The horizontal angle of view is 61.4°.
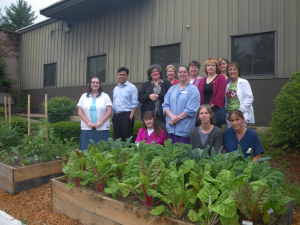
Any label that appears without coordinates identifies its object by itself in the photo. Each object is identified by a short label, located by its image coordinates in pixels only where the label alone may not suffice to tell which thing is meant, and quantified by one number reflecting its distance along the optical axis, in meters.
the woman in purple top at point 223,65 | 4.06
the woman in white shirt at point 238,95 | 3.61
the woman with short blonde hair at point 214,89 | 3.59
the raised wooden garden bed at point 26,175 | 3.31
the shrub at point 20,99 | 14.85
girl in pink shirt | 3.72
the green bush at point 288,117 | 4.34
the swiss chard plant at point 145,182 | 2.01
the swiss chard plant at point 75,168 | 2.46
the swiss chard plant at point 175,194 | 1.87
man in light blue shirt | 4.17
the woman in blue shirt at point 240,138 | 2.88
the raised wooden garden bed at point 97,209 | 1.92
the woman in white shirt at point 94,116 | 4.04
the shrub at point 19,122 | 7.23
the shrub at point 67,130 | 6.40
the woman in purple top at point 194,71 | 4.09
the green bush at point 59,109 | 8.91
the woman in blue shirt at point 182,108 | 3.48
